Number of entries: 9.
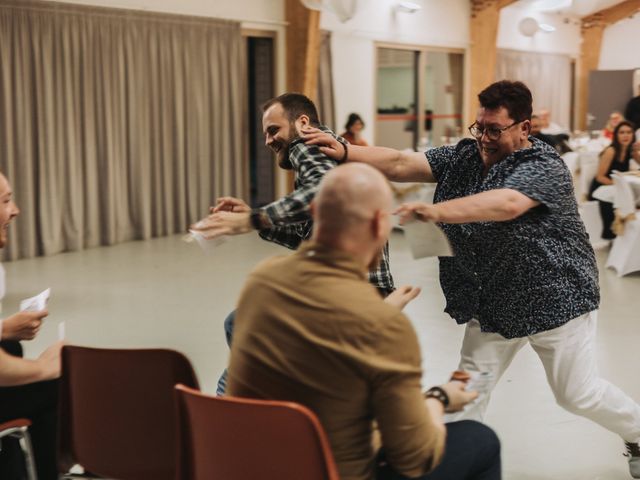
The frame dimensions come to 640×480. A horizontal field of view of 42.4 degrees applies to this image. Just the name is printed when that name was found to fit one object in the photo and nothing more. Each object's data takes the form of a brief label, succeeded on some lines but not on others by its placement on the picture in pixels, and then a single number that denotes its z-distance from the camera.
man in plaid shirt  2.38
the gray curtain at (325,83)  10.79
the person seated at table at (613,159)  7.92
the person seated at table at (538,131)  8.73
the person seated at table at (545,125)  10.29
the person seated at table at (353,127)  9.71
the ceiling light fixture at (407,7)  11.77
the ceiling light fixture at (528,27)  14.07
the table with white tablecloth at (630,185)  6.93
